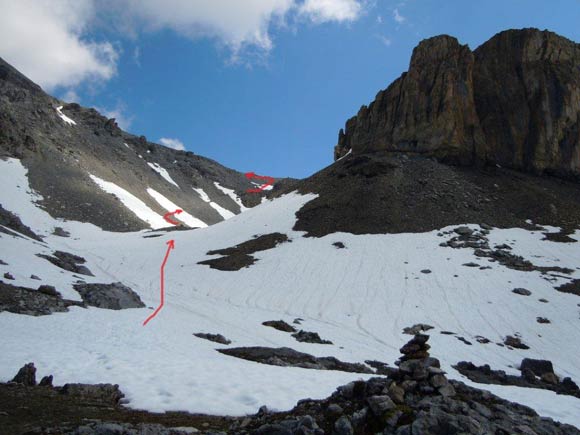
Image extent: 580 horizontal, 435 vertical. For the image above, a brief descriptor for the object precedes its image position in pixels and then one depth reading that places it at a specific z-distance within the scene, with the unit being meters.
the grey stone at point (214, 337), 16.83
